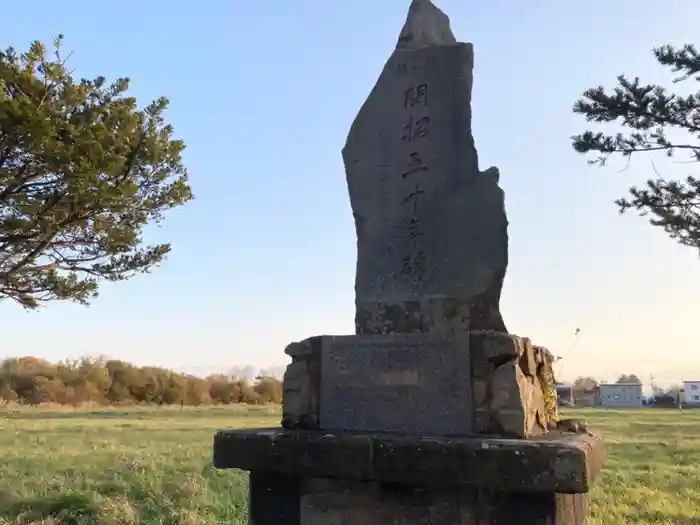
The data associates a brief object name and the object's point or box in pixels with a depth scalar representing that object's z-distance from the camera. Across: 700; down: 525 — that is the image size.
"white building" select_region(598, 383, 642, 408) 55.09
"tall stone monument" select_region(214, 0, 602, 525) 3.24
